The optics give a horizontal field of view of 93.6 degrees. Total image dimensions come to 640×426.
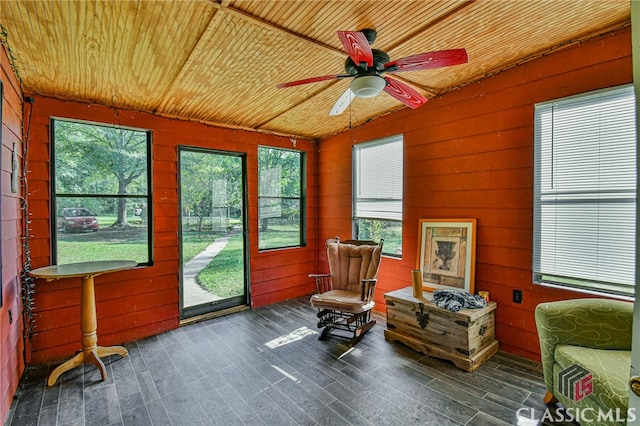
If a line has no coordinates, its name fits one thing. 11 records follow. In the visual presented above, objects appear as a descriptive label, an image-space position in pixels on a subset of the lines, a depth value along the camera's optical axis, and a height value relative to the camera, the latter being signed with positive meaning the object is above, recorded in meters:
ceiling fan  1.78 +0.93
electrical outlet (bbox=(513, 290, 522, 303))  2.83 -0.84
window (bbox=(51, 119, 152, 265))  3.04 +0.17
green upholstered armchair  1.70 -0.90
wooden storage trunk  2.66 -1.17
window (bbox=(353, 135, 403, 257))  3.92 +0.22
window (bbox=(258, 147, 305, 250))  4.51 +0.16
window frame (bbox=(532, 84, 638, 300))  2.34 +0.02
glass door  3.82 -0.31
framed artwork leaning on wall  3.15 -0.51
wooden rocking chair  3.18 -0.96
